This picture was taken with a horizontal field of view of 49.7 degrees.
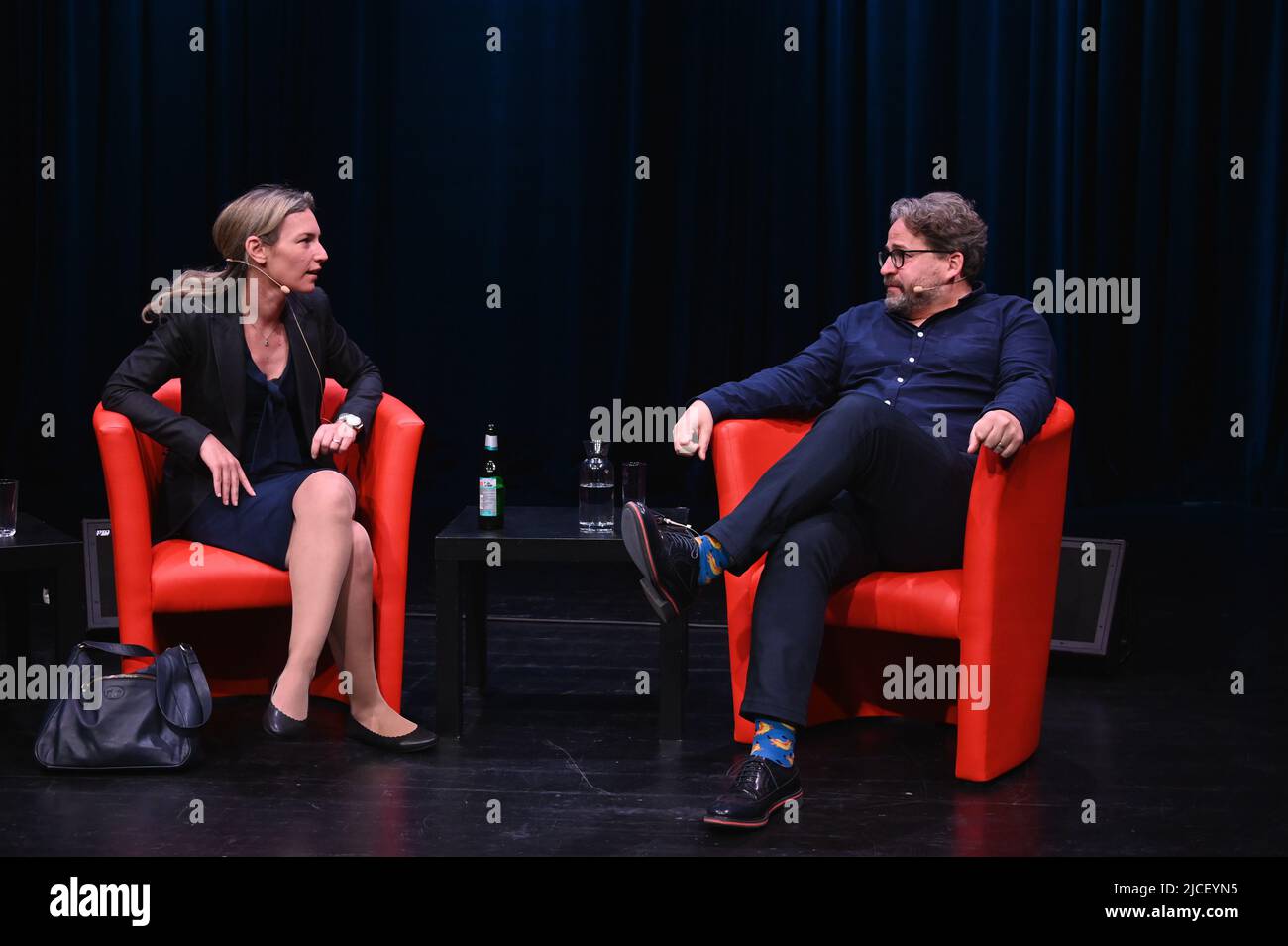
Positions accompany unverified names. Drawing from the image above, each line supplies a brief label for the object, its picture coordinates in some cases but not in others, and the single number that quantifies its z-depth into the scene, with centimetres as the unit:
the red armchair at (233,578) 269
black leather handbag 253
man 240
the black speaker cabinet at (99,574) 329
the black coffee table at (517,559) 270
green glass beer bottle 277
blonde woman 266
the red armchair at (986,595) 247
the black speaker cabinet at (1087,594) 321
